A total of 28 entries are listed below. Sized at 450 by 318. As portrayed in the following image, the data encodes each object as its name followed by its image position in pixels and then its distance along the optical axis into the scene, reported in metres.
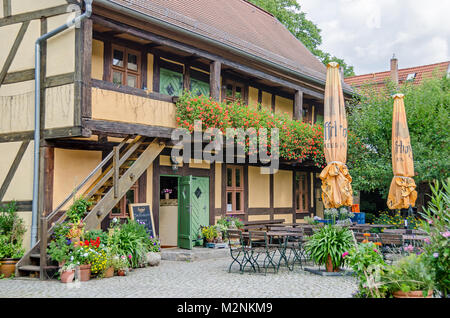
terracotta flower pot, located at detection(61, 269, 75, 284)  8.64
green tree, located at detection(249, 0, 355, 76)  27.91
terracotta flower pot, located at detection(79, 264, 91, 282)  8.78
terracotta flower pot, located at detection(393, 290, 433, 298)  5.40
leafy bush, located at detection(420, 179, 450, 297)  5.84
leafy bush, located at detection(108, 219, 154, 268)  9.80
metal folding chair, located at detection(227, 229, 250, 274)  9.59
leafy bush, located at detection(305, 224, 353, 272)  8.80
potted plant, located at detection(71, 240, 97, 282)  8.80
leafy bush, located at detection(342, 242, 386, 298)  5.52
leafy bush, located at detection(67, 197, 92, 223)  9.77
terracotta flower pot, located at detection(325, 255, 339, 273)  8.99
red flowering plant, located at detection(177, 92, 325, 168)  11.71
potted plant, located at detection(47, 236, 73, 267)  8.97
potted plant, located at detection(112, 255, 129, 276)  9.32
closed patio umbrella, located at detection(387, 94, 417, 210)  11.33
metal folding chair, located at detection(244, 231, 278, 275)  9.33
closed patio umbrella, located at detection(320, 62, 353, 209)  9.63
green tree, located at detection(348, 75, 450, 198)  14.84
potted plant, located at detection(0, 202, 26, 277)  9.91
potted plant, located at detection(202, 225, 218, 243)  13.29
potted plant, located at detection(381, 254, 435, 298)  5.43
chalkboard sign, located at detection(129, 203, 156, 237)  11.71
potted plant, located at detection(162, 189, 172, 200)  14.53
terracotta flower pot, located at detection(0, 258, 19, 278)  9.69
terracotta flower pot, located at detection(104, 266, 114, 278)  9.20
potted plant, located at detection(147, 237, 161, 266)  10.58
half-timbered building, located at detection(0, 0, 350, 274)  10.12
